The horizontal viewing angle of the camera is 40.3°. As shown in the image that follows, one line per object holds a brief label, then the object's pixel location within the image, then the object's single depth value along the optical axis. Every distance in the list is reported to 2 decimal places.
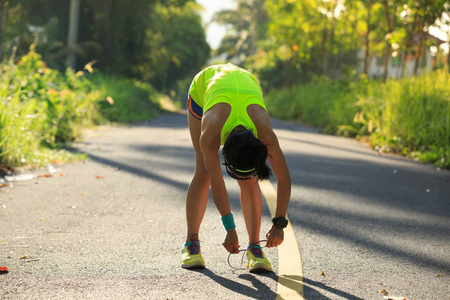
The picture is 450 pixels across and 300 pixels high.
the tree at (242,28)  61.75
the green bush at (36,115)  8.32
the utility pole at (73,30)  25.31
